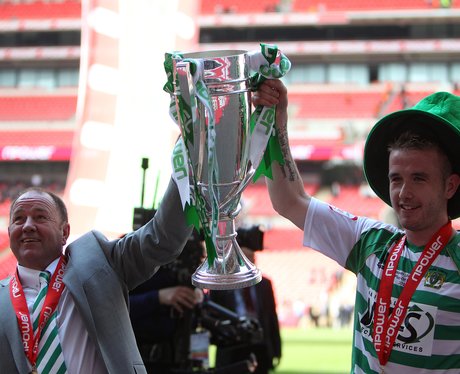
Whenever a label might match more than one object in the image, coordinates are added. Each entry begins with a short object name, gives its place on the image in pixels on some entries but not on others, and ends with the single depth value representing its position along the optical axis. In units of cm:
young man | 361
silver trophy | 350
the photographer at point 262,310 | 580
